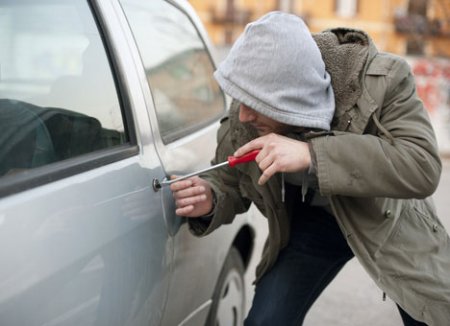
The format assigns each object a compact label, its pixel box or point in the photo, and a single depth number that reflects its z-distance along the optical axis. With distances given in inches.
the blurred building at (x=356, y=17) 1225.4
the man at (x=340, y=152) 68.8
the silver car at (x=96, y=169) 54.7
